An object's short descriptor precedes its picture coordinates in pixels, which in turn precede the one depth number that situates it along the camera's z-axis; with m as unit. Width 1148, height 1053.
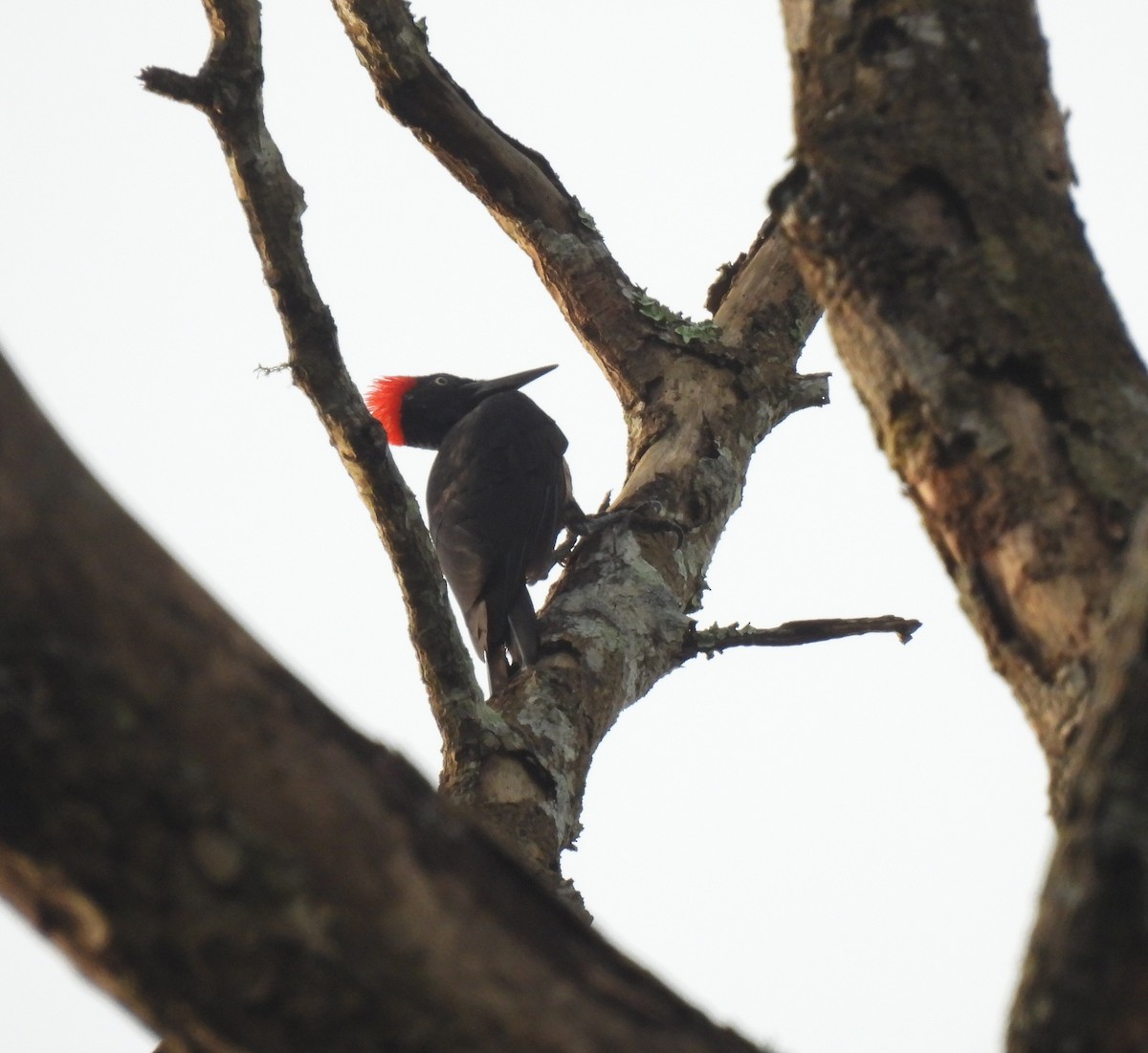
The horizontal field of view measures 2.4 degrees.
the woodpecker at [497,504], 17.43
